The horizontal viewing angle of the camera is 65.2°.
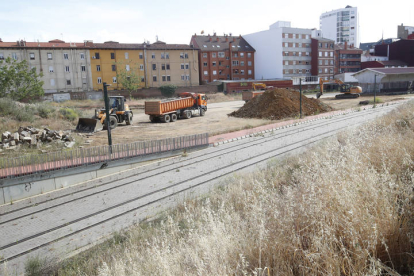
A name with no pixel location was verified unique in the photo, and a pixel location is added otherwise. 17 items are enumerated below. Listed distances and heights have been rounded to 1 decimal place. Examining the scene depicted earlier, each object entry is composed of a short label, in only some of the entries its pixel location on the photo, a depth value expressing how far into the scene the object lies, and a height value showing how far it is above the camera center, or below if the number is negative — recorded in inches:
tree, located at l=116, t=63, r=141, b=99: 2020.2 +106.4
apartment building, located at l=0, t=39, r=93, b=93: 2014.0 +241.3
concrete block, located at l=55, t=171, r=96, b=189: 483.8 -123.9
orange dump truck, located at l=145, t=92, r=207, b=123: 1100.5 -47.6
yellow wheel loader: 882.1 -60.9
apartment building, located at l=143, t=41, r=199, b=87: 2372.8 +226.5
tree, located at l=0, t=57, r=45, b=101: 1273.4 +73.1
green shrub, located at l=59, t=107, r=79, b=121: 1024.2 -49.6
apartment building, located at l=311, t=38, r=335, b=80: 2957.7 +281.9
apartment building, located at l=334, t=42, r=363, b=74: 3112.7 +279.4
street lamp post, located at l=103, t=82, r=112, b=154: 556.0 -27.3
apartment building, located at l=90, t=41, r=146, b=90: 2199.8 +245.4
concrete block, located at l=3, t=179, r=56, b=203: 435.5 -124.2
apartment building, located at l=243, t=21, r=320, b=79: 2859.3 +344.8
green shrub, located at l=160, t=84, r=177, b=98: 2204.7 +31.3
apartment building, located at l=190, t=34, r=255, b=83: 2674.7 +295.4
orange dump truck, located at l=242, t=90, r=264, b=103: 1599.0 -16.6
